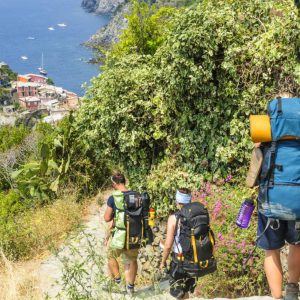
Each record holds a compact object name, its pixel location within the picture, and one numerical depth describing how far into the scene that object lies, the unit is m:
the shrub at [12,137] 16.81
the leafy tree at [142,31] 12.57
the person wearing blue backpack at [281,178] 3.13
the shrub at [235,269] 4.81
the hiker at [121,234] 4.88
